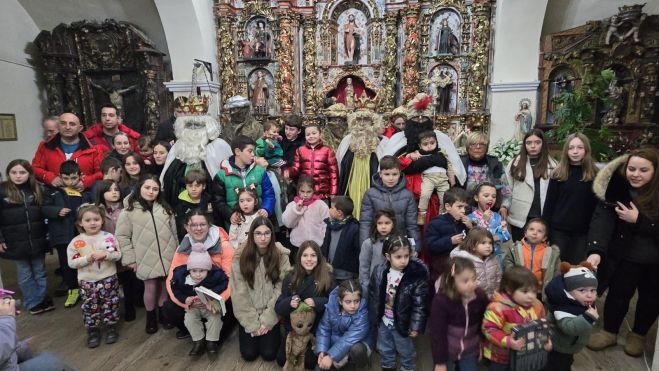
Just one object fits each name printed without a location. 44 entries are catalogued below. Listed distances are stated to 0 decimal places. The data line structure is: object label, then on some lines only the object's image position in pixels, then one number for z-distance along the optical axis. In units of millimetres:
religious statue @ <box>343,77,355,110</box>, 7212
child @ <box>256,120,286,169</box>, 4113
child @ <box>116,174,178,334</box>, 3109
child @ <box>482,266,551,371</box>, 2098
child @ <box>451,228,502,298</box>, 2486
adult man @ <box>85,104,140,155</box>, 4195
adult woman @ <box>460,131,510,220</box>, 3223
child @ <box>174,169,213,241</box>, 3254
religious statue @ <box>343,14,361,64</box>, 7598
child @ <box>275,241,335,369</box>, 2635
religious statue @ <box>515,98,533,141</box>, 6531
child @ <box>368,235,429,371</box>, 2473
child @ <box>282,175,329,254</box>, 3279
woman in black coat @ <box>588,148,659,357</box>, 2541
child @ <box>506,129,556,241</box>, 3125
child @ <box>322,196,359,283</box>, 2998
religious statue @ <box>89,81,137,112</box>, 7086
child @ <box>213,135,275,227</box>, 3441
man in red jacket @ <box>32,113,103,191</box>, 3854
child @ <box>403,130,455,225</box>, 3334
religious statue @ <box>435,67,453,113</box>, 7250
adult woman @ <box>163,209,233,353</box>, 2871
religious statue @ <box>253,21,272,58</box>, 7574
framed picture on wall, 6445
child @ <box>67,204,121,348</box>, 2996
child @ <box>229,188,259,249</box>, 3188
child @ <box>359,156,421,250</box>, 3012
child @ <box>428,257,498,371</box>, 2209
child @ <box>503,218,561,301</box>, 2668
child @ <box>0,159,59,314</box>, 3416
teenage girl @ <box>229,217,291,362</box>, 2766
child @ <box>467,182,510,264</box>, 2803
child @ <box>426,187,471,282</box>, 2807
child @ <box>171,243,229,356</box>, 2816
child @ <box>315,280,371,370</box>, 2504
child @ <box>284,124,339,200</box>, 3742
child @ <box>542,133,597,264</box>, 2896
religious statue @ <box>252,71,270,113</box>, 7745
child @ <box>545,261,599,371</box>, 2123
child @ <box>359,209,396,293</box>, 2695
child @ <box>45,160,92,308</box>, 3615
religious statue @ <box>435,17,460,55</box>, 7094
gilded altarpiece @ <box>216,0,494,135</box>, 7055
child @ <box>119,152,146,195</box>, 3607
